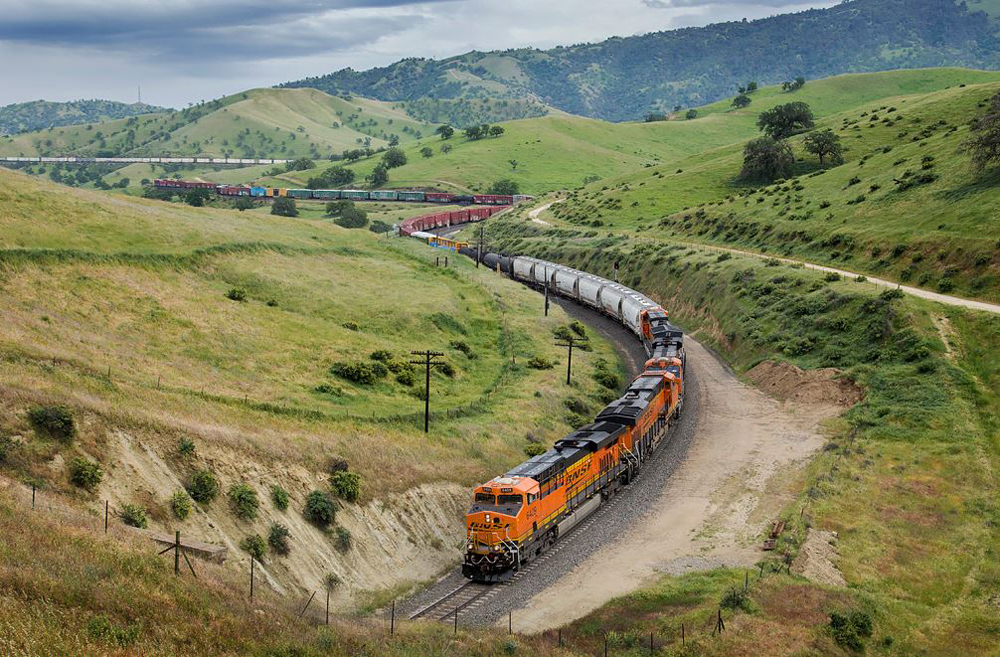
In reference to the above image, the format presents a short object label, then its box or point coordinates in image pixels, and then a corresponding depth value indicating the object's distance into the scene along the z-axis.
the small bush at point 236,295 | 69.50
